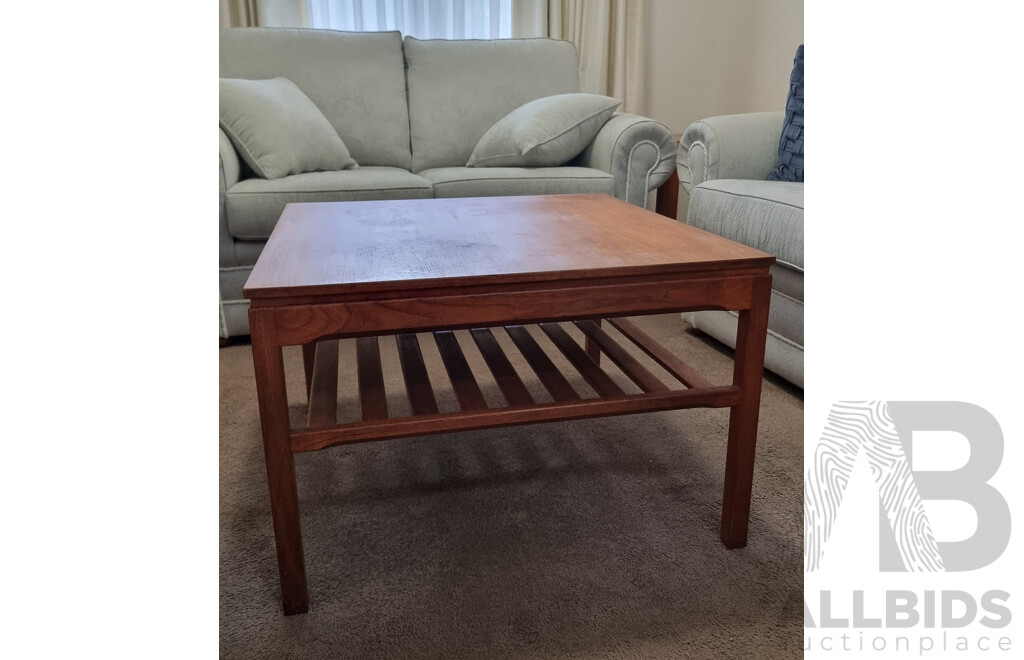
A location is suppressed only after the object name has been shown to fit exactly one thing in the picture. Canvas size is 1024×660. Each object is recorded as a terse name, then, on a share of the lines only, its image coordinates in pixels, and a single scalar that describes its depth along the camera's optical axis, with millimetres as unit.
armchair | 1776
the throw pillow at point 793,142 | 2137
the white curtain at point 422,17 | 3285
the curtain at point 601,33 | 3455
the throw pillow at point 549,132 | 2572
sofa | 2357
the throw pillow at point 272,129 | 2330
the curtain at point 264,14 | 3107
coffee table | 992
